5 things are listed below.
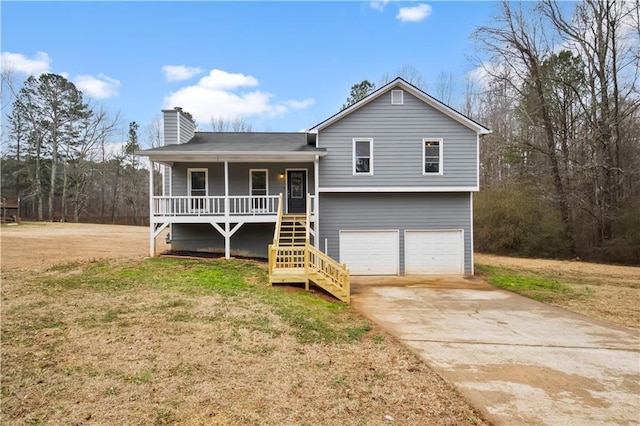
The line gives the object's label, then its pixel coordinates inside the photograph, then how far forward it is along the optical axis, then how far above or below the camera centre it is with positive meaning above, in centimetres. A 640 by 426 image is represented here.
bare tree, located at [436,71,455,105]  3338 +1221
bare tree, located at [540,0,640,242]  1923 +754
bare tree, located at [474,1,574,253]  2091 +942
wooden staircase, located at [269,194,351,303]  938 -149
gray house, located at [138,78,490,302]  1341 +96
